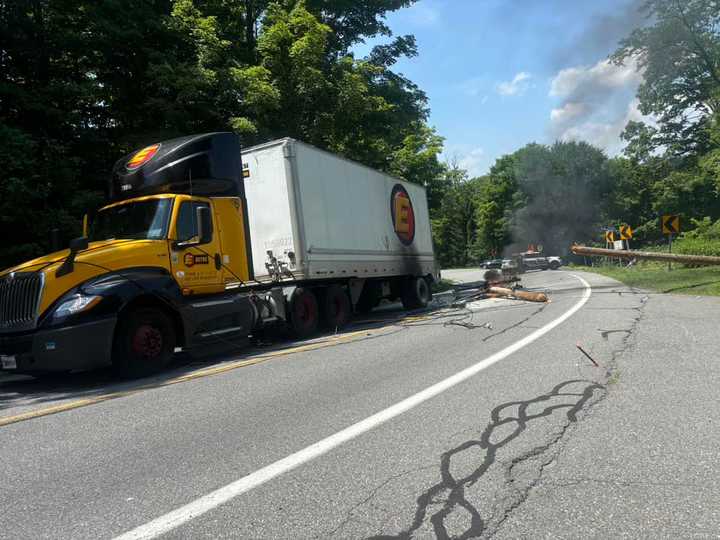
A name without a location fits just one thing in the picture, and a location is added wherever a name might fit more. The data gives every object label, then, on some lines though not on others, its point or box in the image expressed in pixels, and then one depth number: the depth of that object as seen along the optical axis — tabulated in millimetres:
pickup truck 49406
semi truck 6930
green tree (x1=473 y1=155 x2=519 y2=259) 79625
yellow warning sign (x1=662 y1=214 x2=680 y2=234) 22000
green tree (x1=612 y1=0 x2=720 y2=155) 31781
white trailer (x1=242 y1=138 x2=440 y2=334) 11125
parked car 54219
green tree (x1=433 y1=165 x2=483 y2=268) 93562
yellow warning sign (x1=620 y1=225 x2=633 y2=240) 27781
